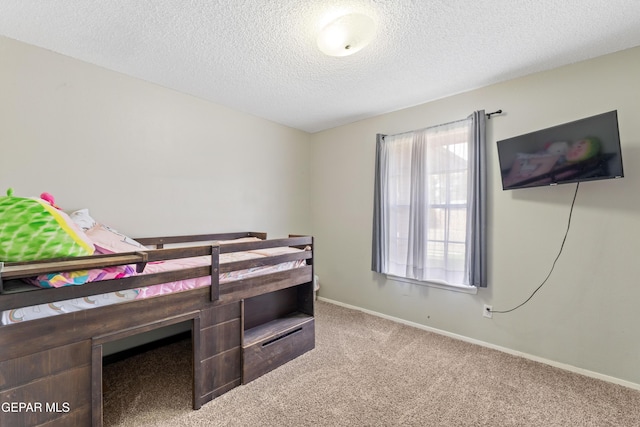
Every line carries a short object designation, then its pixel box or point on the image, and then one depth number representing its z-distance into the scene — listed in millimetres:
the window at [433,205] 2463
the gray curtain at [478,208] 2424
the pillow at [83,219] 1885
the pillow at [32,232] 1193
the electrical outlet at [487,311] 2447
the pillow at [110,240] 1786
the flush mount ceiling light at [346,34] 1549
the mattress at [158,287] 1188
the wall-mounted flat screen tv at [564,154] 1771
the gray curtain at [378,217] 3109
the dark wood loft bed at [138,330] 1160
